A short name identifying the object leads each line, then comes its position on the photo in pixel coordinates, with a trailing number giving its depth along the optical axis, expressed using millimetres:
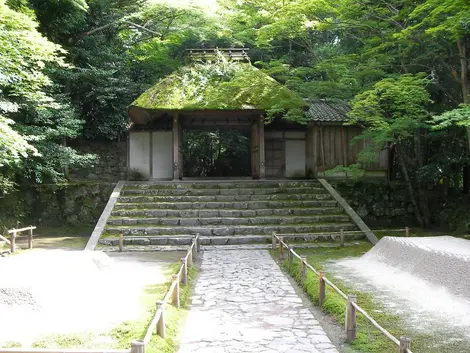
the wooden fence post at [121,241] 10855
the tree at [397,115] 10938
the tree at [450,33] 9297
